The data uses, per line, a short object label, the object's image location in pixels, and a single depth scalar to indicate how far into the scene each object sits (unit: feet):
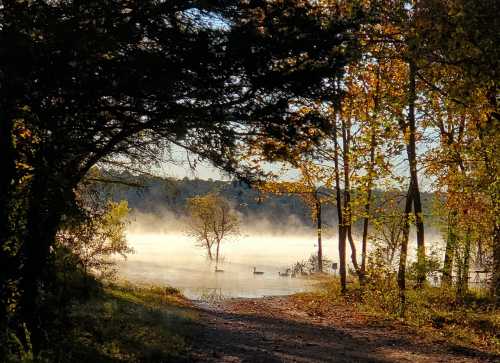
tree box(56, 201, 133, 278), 71.05
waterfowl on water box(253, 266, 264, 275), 175.67
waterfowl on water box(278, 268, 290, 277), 164.76
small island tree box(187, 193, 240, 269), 193.83
